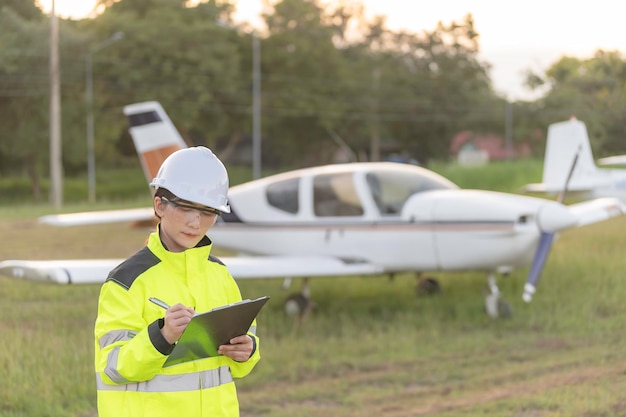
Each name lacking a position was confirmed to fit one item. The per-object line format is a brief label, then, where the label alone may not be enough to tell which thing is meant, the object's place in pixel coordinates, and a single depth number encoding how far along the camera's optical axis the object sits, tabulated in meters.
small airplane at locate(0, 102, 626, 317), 9.95
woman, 2.72
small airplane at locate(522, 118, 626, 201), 18.02
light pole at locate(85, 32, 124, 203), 38.86
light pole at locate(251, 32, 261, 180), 40.75
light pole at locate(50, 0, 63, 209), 32.00
